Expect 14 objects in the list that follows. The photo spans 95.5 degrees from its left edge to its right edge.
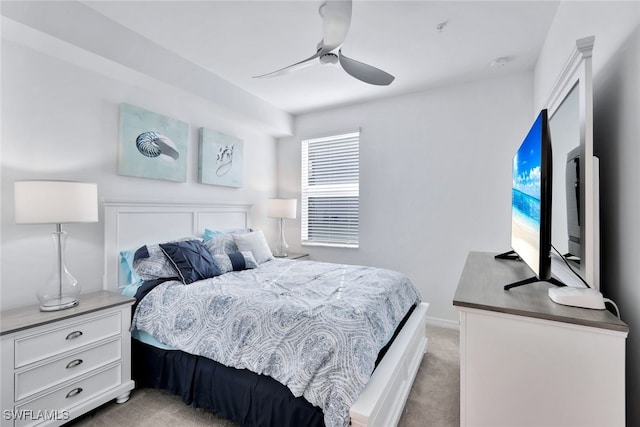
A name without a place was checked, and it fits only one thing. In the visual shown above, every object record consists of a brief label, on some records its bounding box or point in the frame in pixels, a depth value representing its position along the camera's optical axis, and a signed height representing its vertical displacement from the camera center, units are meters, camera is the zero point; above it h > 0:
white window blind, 3.92 +0.35
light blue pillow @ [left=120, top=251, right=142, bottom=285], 2.40 -0.45
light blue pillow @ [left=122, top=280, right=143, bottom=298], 2.26 -0.60
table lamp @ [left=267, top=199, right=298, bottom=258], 3.89 +0.07
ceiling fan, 1.62 +1.10
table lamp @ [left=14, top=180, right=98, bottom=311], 1.71 +0.01
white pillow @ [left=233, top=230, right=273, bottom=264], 3.05 -0.32
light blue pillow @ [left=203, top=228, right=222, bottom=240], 3.10 -0.21
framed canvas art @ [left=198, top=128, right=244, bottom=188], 3.22 +0.66
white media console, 0.88 -0.48
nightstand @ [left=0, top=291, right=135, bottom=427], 1.53 -0.87
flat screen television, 1.05 +0.06
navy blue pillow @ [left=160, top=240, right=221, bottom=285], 2.34 -0.39
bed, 1.42 -0.77
